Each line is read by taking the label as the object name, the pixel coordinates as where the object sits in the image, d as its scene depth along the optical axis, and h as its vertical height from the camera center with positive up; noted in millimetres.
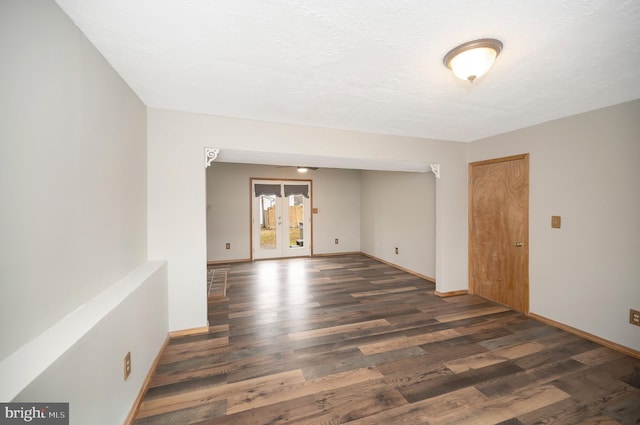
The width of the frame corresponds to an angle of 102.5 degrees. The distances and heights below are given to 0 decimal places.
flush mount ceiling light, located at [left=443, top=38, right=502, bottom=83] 1515 +939
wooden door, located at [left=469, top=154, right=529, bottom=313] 3340 -285
